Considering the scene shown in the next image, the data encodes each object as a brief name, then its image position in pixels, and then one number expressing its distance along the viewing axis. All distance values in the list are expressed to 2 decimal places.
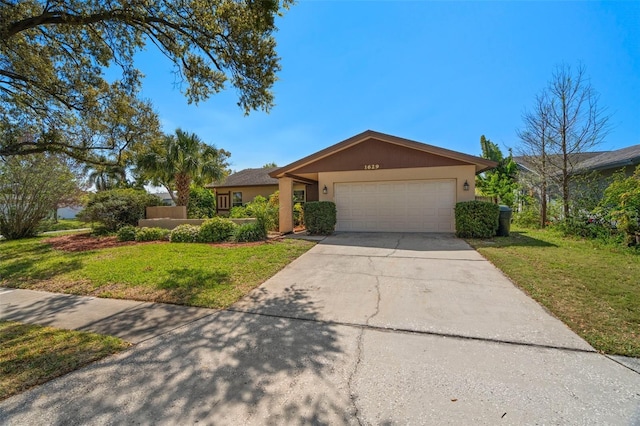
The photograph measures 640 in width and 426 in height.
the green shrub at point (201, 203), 18.22
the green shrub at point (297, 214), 13.72
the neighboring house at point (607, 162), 10.75
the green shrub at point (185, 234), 10.52
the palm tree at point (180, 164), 15.25
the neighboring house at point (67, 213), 38.78
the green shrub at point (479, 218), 9.64
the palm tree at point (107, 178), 33.03
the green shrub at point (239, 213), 13.63
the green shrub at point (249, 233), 10.00
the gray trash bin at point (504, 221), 9.89
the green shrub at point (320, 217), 11.12
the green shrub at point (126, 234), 11.31
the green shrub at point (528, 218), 13.74
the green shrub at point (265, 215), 10.52
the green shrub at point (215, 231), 10.38
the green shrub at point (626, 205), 7.74
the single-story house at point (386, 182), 11.02
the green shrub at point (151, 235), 11.12
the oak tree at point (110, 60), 5.16
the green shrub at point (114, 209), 12.84
